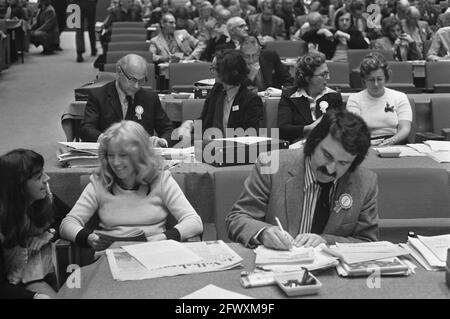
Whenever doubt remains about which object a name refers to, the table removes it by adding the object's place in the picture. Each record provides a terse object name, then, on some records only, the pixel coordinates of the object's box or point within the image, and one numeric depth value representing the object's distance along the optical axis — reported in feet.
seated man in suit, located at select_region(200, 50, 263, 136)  15.11
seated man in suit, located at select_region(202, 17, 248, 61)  24.09
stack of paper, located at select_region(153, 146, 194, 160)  12.35
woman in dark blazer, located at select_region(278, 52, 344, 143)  15.58
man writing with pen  8.39
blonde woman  9.61
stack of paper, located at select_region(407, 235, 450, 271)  7.15
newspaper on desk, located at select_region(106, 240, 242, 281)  6.84
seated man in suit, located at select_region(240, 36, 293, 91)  20.01
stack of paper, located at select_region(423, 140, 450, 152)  12.82
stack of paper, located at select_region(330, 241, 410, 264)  7.09
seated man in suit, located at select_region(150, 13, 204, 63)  27.71
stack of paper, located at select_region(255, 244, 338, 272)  6.96
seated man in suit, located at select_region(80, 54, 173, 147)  14.38
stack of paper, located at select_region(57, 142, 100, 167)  11.71
